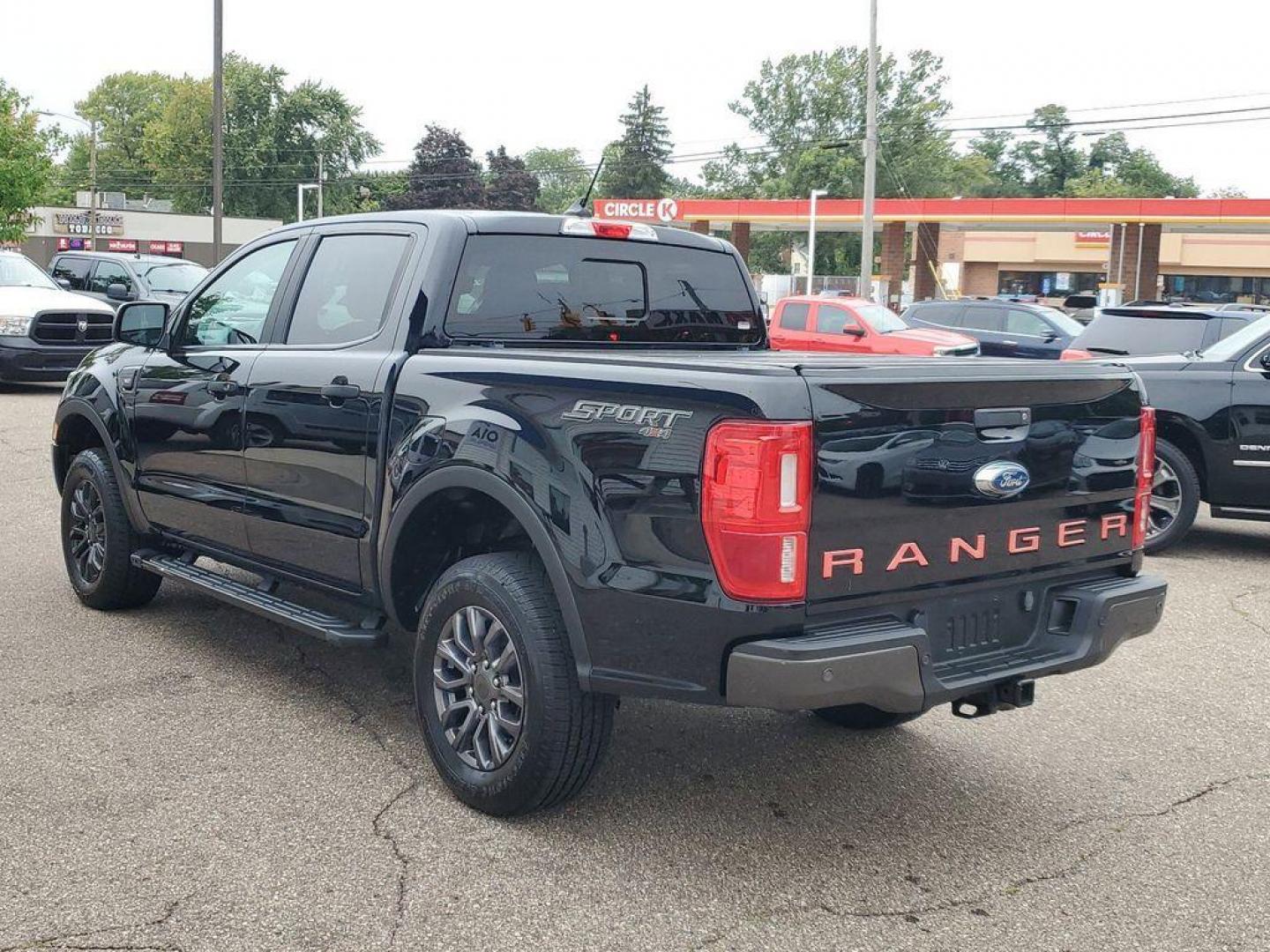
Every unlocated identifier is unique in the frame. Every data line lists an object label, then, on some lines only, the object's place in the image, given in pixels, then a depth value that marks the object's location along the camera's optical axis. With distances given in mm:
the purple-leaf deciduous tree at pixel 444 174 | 88125
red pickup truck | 19000
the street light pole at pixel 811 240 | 43125
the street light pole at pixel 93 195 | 62059
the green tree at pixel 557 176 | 116250
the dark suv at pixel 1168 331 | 10453
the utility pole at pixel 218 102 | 27172
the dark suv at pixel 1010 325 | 20922
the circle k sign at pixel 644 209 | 46656
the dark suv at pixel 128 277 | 20688
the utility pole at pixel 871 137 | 26156
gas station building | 45219
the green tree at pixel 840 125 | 86812
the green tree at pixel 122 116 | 106750
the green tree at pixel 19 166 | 33469
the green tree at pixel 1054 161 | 118438
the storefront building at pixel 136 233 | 76438
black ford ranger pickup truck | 3361
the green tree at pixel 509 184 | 86062
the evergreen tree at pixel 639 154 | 91188
